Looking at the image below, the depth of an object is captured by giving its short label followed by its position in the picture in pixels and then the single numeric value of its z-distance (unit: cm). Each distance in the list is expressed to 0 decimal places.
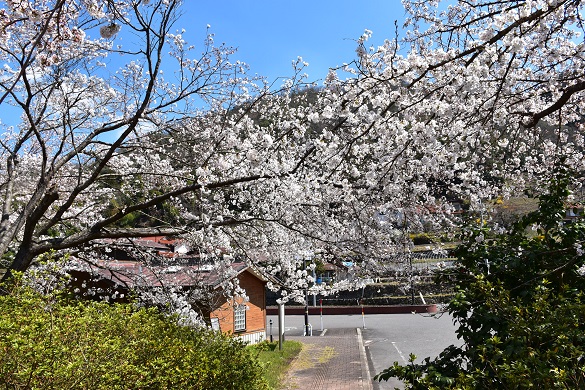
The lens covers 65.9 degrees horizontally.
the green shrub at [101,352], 292
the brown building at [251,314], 1675
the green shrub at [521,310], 254
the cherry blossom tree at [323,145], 433
